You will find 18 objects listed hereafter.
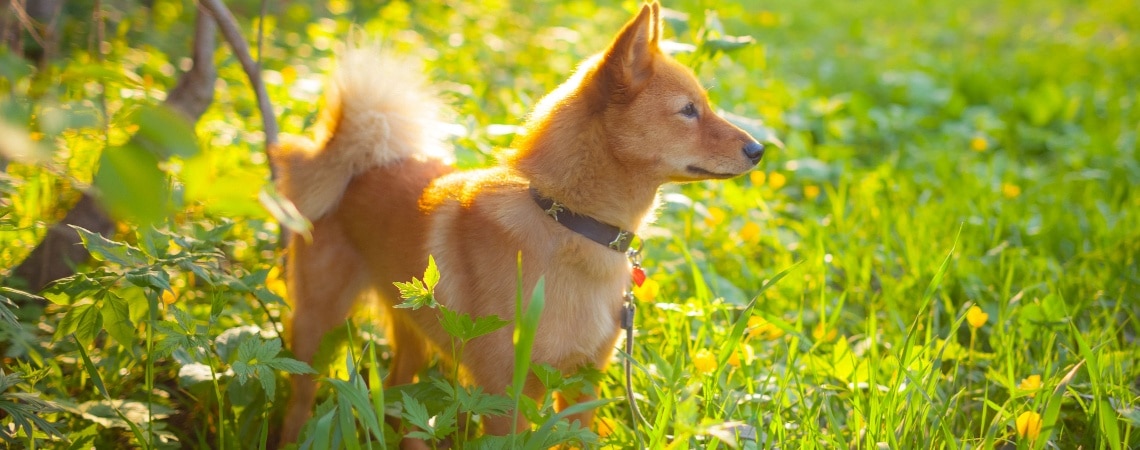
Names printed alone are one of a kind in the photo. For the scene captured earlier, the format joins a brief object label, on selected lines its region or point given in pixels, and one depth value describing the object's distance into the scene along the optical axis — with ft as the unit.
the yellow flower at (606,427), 6.90
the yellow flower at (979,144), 14.52
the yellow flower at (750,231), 10.39
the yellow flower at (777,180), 12.21
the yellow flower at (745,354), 7.22
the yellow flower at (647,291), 7.32
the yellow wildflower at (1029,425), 5.68
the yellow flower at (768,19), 13.20
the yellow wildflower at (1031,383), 6.60
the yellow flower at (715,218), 10.56
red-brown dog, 6.41
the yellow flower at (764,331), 8.14
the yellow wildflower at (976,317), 7.32
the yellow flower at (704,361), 6.59
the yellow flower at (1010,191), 12.36
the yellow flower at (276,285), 8.40
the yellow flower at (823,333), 7.88
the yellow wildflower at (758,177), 12.35
